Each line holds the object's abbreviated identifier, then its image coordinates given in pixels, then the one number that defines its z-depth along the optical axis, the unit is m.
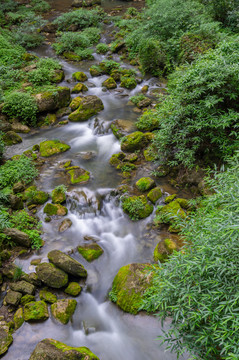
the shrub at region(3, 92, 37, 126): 9.70
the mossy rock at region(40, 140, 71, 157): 8.62
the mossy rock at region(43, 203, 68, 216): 6.55
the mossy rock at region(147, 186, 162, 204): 6.54
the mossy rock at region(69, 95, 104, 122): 10.18
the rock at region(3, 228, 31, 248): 5.58
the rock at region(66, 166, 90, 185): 7.54
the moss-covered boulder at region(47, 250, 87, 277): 5.01
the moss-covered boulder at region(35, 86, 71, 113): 10.02
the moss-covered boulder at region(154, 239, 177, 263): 5.12
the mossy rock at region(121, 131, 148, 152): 8.21
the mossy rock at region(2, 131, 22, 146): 8.94
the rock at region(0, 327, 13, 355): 4.02
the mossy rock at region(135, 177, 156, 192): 6.85
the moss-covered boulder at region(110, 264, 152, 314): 4.57
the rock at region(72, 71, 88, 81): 12.52
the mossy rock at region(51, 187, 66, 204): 6.83
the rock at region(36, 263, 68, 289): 4.85
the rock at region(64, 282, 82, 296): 4.93
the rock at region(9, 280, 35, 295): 4.73
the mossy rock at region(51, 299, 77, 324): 4.53
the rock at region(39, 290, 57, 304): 4.71
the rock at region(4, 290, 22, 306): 4.53
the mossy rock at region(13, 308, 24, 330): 4.34
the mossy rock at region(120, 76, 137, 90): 11.70
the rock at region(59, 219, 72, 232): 6.29
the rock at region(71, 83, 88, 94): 11.52
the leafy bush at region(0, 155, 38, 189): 7.23
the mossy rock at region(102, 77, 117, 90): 12.01
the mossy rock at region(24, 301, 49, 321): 4.40
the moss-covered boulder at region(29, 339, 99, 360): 3.57
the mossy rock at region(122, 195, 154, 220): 6.35
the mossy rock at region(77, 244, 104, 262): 5.64
